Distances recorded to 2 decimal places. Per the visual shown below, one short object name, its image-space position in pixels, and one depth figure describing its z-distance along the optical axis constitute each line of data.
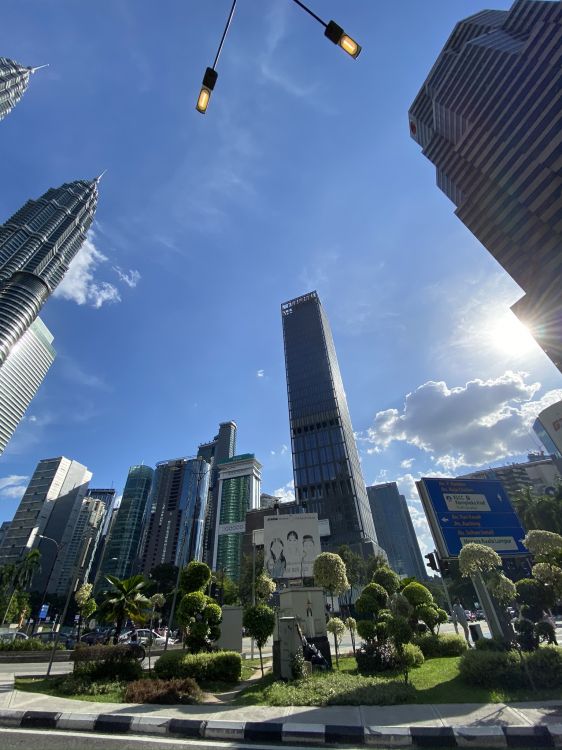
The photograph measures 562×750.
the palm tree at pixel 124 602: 17.69
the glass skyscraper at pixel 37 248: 99.75
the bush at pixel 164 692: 9.86
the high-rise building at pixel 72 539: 145.39
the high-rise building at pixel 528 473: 123.09
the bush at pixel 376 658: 13.59
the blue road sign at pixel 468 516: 20.09
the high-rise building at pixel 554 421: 57.16
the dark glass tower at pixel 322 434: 107.94
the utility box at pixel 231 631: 20.16
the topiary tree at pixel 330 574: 19.55
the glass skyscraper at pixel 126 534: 157.62
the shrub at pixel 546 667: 9.73
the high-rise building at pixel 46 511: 134.62
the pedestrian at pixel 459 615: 22.36
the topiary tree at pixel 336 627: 19.30
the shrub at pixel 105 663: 12.74
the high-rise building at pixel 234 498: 148.07
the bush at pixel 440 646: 17.72
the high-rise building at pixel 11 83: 103.62
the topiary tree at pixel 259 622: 16.44
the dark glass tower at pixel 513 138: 54.50
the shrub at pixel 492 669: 9.96
